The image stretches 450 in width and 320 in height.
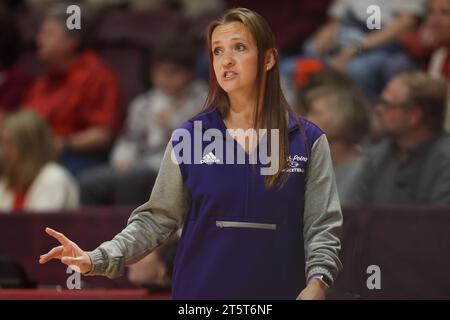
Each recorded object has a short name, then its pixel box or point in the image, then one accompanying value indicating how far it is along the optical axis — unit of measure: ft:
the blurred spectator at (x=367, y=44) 26.37
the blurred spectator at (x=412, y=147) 24.50
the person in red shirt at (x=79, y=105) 33.06
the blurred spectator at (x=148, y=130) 27.78
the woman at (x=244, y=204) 16.47
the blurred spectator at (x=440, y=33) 27.96
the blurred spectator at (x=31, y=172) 28.99
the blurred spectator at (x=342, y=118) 20.74
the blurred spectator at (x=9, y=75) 36.09
